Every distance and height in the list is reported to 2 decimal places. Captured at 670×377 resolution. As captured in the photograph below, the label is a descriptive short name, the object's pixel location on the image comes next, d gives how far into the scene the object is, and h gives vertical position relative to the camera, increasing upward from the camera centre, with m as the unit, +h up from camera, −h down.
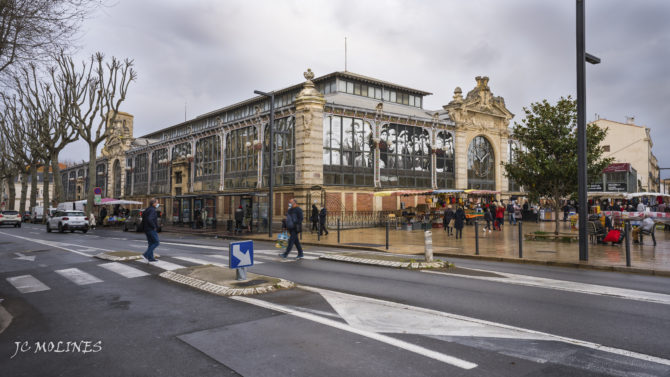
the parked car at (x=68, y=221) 27.94 -1.30
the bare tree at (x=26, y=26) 8.84 +3.98
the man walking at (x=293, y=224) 12.64 -0.66
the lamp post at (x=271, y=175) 21.91 +1.45
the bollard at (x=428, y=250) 10.84 -1.24
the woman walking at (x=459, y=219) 19.70 -0.77
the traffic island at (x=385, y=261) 10.35 -1.59
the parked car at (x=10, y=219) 37.91 -1.53
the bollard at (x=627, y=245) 10.20 -1.04
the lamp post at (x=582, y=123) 11.52 +2.28
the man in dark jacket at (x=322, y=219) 21.58 -0.88
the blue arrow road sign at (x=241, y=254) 7.98 -1.01
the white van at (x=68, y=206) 41.02 -0.36
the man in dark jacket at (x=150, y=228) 11.81 -0.75
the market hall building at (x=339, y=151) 27.67 +4.10
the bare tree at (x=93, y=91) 34.84 +9.64
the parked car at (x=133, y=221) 30.67 -1.40
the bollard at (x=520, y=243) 12.25 -1.20
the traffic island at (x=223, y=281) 7.45 -1.56
